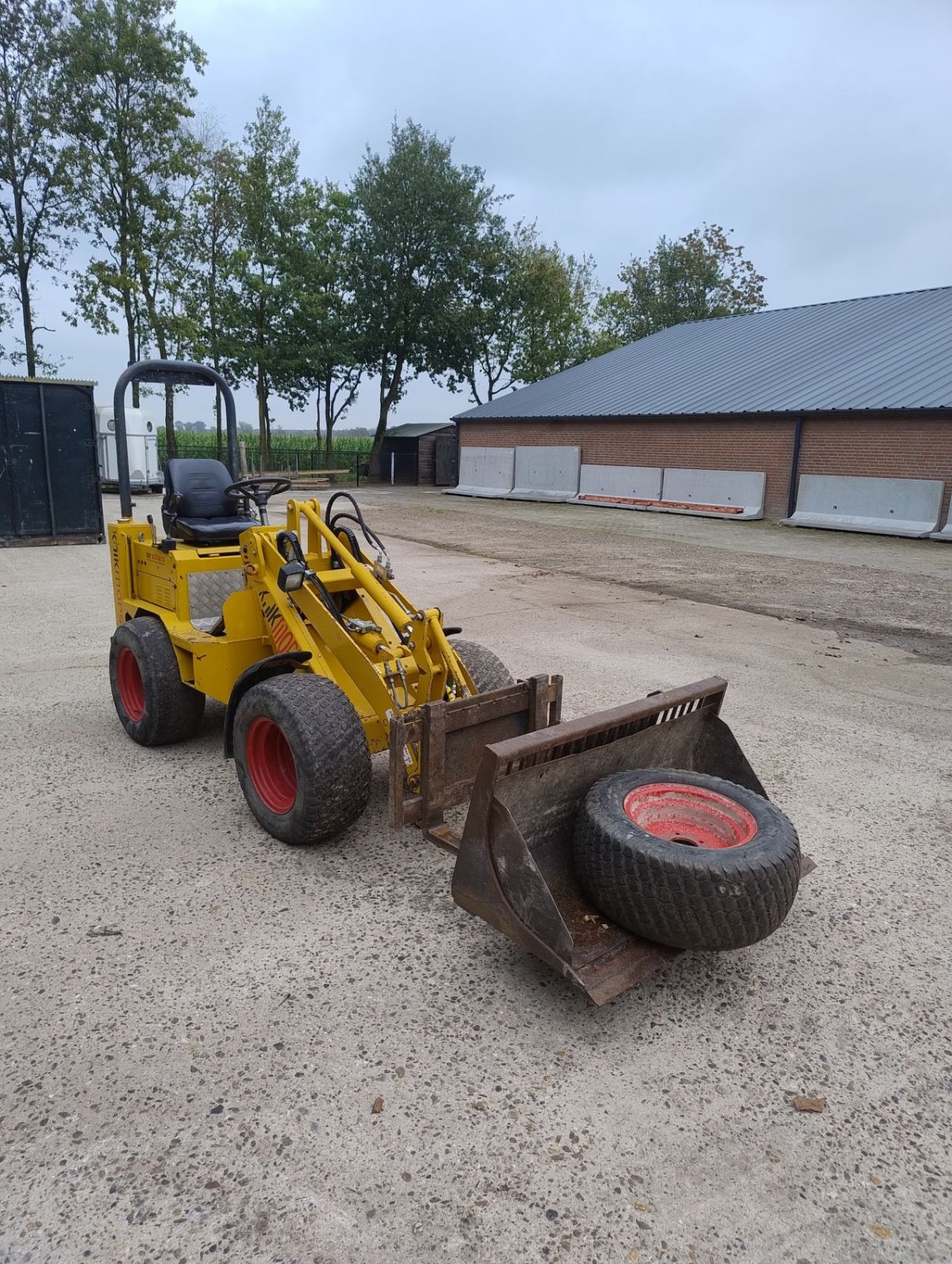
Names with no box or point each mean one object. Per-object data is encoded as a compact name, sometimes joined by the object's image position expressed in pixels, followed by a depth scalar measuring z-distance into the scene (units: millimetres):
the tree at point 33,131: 26047
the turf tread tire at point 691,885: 2732
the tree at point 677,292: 49812
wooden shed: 38969
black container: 13984
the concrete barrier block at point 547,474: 28609
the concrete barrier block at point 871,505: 19234
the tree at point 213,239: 29734
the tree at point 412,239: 36500
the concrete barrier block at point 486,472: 31188
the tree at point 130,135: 26234
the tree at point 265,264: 33250
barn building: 19891
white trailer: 24188
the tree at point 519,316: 39031
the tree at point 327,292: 34750
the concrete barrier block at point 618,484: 25797
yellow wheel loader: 2803
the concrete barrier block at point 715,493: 22891
